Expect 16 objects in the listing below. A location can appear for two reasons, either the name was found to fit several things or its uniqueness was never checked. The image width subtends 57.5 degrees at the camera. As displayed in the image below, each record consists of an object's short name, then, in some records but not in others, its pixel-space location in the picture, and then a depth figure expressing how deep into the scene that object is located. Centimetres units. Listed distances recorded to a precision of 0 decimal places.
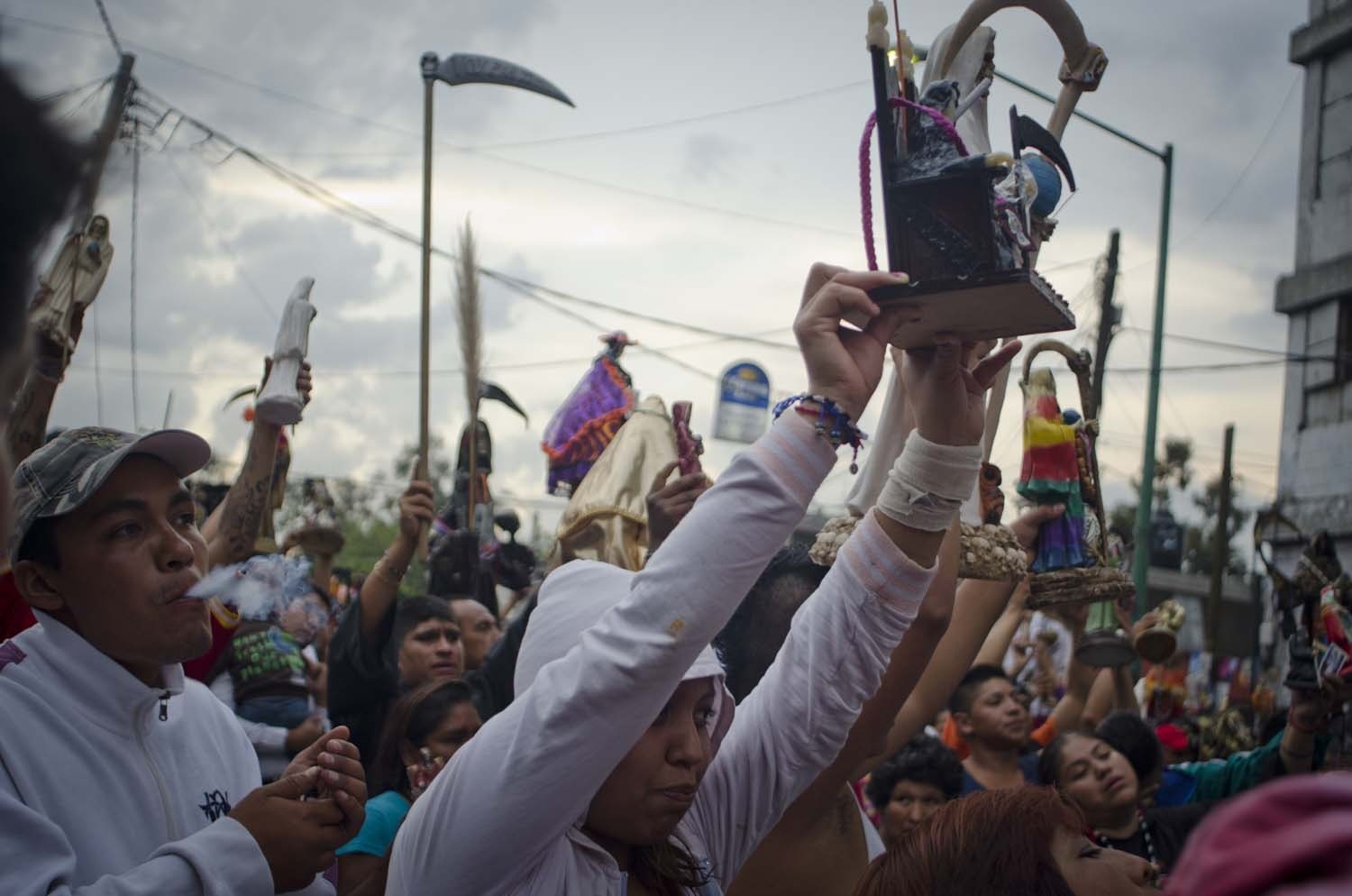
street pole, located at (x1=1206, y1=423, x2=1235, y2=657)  1973
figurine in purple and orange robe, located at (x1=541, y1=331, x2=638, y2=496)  560
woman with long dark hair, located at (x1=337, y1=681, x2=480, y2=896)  361
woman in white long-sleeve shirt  178
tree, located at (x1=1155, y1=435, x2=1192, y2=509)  3731
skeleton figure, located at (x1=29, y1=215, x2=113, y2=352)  373
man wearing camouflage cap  187
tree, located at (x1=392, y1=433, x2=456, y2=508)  3741
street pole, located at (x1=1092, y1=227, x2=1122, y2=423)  1553
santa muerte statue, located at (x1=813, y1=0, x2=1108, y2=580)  218
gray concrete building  1778
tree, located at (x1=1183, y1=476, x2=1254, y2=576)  4440
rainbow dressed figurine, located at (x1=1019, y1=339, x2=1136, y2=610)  389
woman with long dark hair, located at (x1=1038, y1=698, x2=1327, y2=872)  460
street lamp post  1568
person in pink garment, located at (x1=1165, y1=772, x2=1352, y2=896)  85
